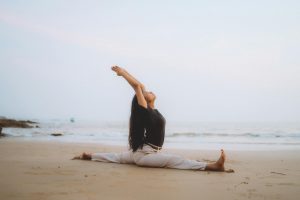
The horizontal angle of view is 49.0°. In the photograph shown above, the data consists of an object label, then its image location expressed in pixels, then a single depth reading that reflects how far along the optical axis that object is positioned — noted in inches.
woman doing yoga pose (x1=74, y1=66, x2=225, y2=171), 210.8
